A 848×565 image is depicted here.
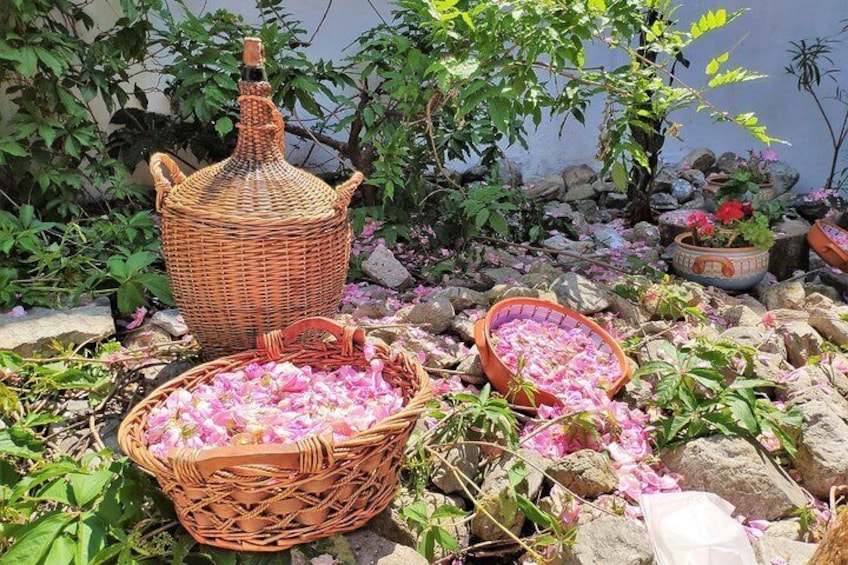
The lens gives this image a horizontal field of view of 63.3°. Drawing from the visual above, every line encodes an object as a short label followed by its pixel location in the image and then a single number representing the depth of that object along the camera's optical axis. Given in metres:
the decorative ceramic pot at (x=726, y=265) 3.40
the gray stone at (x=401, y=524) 1.61
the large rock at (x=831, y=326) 2.63
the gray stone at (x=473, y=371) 2.31
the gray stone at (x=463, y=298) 2.81
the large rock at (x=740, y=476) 1.76
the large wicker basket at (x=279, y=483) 1.30
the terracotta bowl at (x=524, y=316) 2.12
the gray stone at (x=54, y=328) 2.39
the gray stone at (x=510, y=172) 4.62
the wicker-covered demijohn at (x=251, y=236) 1.94
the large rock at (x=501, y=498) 1.62
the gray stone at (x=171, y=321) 2.59
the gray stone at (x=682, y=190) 4.89
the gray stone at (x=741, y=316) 2.91
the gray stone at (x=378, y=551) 1.46
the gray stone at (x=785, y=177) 4.97
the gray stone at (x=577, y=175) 5.02
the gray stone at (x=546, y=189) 4.81
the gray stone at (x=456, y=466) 1.79
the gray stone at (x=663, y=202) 4.78
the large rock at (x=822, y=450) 1.87
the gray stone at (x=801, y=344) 2.54
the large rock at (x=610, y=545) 1.45
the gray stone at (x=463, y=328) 2.56
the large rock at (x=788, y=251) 3.76
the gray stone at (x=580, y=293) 2.81
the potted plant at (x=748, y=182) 3.68
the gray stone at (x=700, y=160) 5.24
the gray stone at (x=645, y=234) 4.18
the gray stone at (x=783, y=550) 1.53
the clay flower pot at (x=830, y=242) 3.58
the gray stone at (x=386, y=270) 3.18
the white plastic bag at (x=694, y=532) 1.39
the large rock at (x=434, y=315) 2.62
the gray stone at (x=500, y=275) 3.25
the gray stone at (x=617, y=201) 4.84
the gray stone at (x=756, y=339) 2.50
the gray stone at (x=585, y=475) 1.75
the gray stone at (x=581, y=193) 4.91
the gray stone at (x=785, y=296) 3.25
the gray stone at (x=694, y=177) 5.06
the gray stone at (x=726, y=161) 5.09
